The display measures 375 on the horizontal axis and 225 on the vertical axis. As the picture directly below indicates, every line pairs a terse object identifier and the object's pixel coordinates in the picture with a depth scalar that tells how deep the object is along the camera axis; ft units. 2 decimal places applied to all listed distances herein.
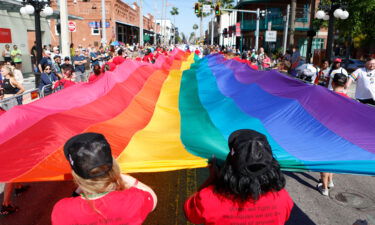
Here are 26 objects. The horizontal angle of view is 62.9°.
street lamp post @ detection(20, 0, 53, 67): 42.06
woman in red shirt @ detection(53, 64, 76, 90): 25.75
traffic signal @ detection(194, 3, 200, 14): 93.03
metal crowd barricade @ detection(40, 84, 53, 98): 28.55
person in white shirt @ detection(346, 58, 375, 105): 23.77
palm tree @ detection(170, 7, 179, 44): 434.71
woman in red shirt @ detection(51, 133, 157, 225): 6.59
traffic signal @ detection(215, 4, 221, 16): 92.48
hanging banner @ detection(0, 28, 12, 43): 57.06
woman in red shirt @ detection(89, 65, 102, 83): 26.78
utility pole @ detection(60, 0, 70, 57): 48.46
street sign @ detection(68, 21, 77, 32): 63.36
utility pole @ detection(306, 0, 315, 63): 60.54
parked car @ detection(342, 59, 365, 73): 79.82
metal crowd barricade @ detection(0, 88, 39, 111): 22.85
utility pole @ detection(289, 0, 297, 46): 91.56
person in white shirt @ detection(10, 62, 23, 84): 31.35
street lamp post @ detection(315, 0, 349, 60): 47.37
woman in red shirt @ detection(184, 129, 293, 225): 6.50
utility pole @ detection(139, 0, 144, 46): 117.68
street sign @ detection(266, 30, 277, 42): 82.55
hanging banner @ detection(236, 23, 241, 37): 118.16
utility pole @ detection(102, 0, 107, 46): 84.12
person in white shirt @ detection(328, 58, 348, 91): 27.45
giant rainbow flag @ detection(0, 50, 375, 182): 10.69
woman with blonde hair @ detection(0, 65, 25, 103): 27.61
